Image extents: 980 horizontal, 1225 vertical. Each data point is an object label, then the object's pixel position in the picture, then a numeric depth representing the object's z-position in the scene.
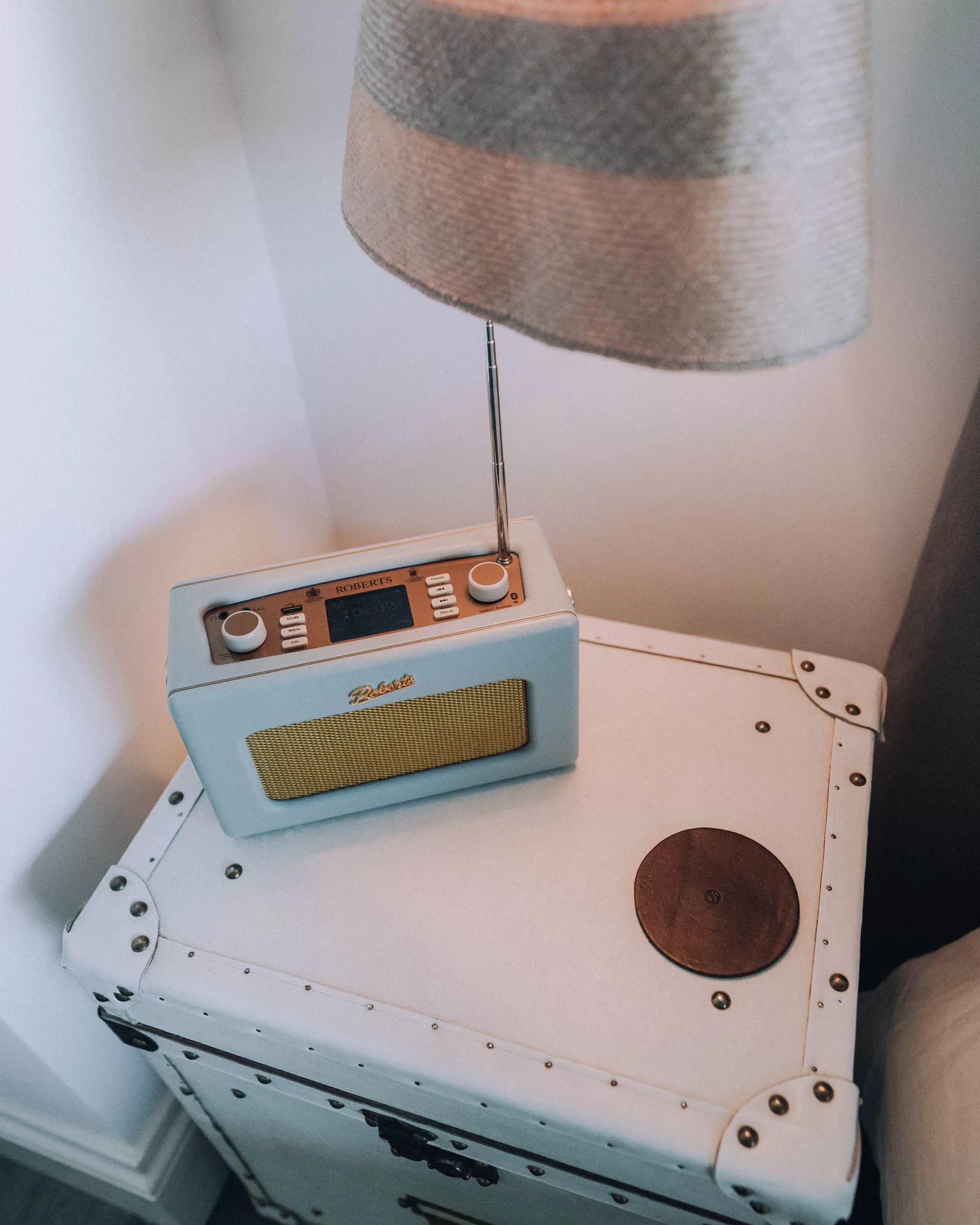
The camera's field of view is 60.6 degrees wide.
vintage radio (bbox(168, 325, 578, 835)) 0.66
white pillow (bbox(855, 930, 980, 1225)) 0.62
